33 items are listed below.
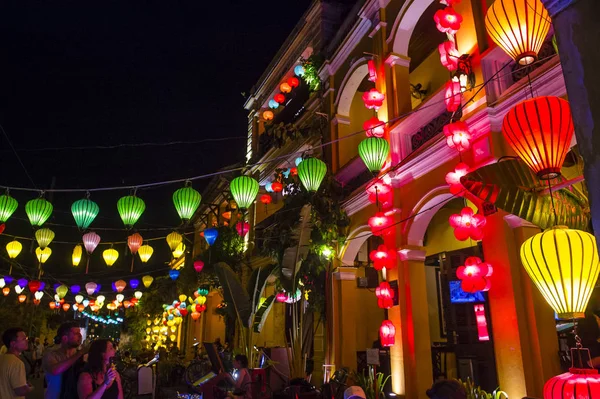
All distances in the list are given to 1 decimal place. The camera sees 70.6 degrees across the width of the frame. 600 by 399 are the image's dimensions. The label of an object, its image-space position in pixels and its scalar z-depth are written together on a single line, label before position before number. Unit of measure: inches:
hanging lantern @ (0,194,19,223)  342.6
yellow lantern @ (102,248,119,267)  522.1
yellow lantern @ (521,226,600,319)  137.7
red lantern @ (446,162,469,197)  265.1
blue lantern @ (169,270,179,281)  714.7
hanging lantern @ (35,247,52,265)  529.7
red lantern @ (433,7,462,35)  280.7
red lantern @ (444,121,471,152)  263.9
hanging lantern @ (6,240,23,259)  522.3
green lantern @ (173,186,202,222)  337.1
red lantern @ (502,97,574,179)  154.2
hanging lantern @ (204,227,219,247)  448.5
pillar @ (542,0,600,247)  89.5
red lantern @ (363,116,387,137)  351.6
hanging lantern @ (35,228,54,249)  448.1
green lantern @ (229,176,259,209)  352.5
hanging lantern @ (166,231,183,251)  559.5
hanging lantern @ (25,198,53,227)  343.6
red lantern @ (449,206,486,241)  242.5
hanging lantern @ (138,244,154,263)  549.6
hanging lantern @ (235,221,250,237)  614.0
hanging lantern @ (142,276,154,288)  833.5
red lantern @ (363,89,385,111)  370.6
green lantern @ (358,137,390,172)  323.6
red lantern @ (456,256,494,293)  240.7
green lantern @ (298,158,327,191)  349.4
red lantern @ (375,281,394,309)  329.1
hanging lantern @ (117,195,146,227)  345.1
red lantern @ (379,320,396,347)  326.6
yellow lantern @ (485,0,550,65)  182.1
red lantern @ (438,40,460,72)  297.7
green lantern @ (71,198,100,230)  347.3
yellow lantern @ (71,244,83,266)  566.0
